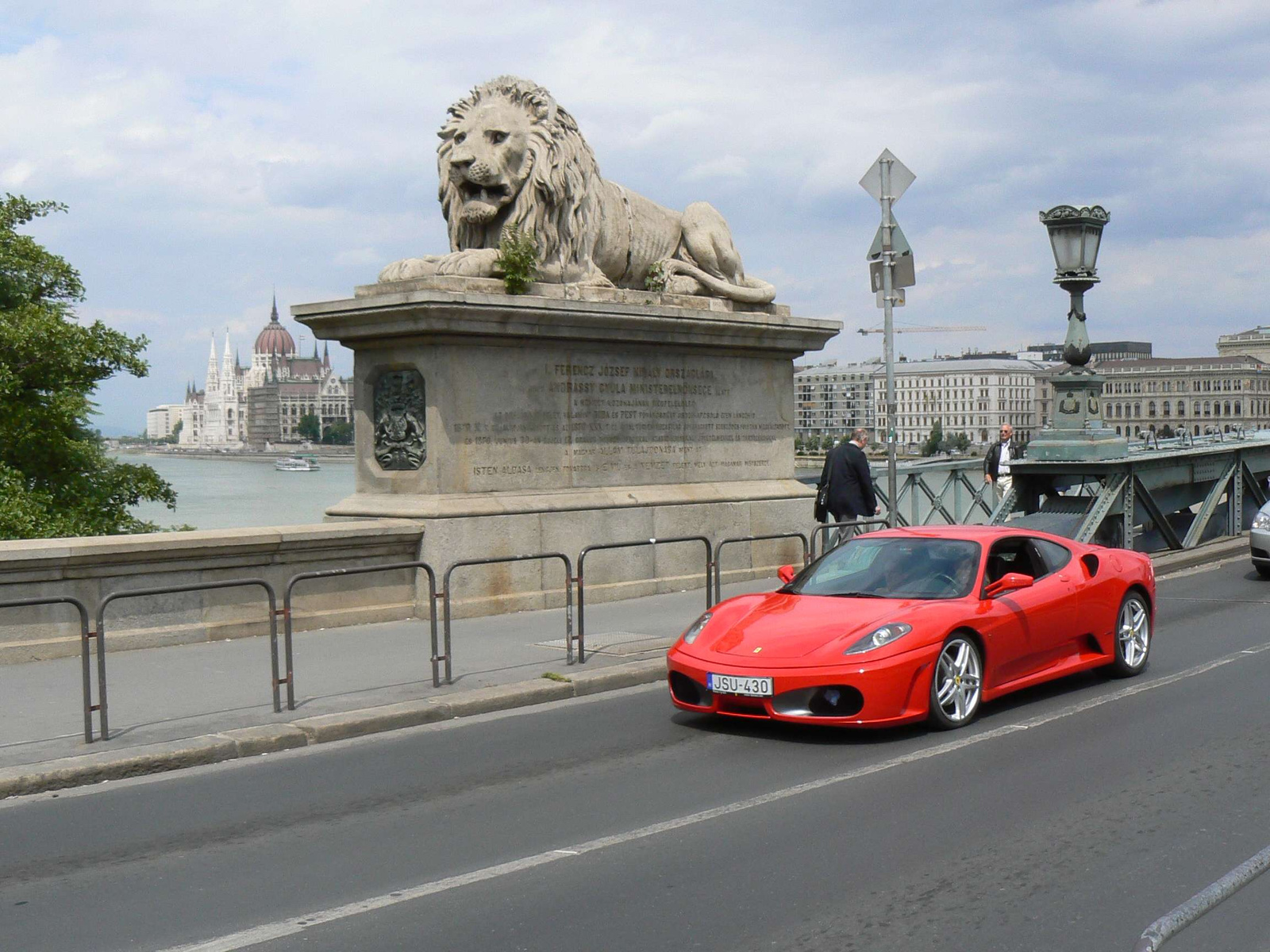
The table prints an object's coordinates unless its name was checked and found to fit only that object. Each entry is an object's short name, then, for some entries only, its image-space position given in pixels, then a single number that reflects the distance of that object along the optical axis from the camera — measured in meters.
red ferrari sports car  8.07
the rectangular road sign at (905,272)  14.55
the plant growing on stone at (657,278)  15.42
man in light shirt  20.75
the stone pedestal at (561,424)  13.03
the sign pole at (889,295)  14.20
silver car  16.39
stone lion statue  13.55
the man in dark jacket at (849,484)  16.12
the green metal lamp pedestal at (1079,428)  17.77
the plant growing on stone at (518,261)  13.27
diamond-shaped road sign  14.47
